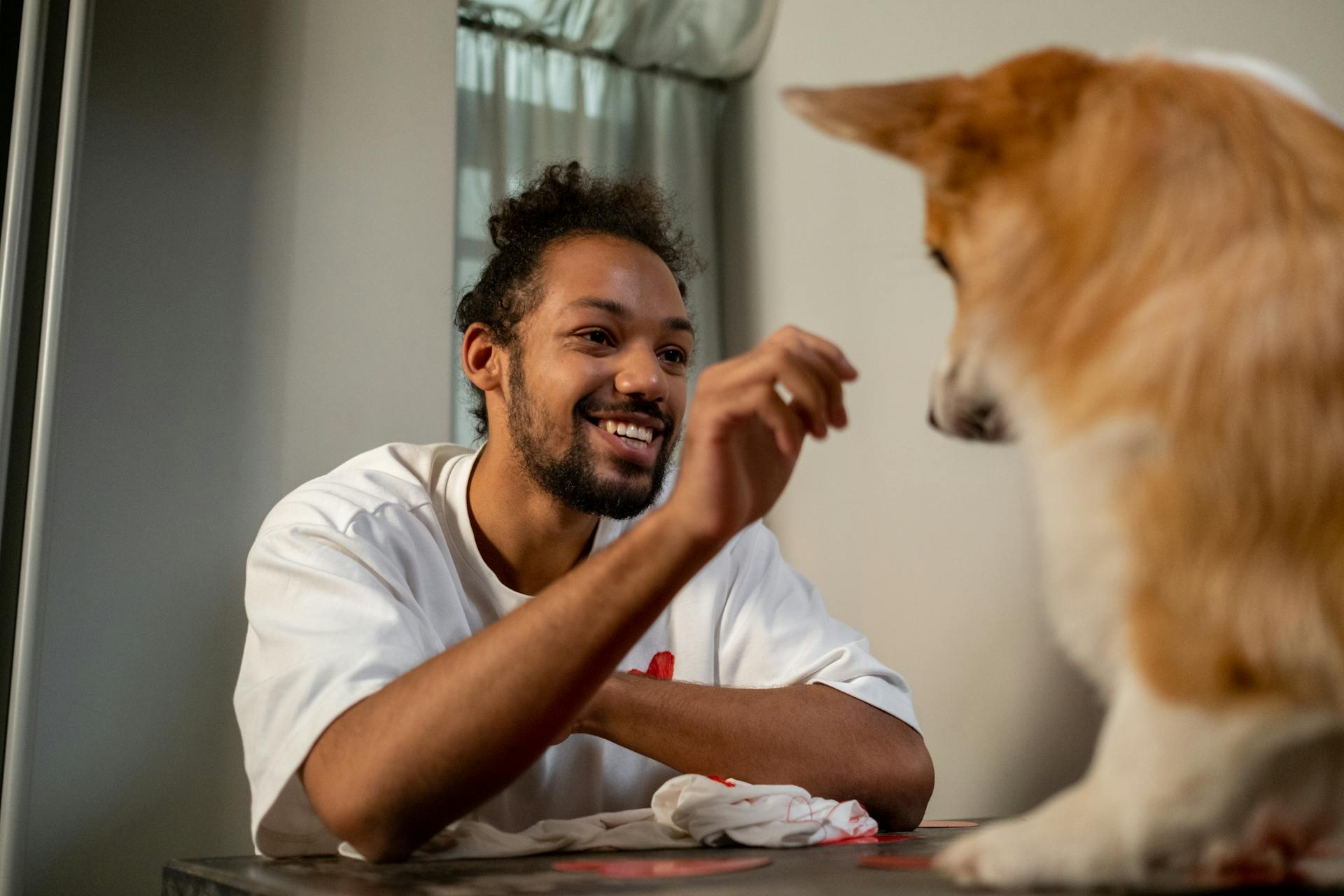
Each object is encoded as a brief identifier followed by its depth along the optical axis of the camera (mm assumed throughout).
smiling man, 860
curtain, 2414
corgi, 473
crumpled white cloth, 975
